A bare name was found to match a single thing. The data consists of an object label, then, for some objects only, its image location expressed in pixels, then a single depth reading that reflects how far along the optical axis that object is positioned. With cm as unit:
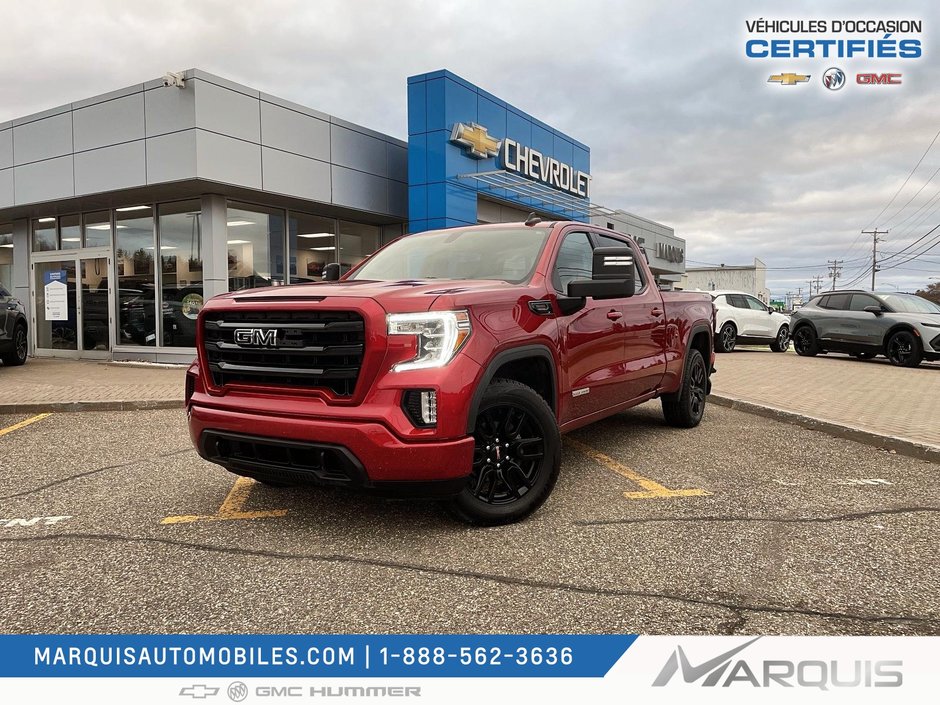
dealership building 1207
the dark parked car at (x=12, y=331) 1229
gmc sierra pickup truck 334
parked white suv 1773
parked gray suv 1394
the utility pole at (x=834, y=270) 13150
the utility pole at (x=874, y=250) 8712
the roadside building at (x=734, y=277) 8281
